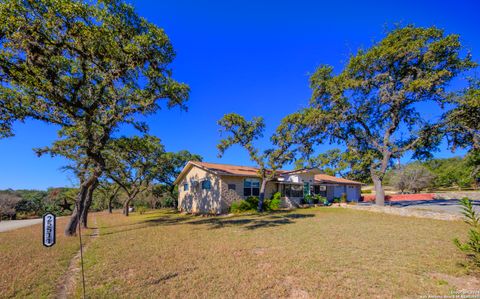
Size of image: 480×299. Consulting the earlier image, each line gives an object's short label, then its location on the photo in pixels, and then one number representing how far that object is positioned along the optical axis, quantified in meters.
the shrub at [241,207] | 18.64
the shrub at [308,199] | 23.55
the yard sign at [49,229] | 4.60
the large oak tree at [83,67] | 7.08
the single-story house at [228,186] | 19.52
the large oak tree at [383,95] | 15.53
